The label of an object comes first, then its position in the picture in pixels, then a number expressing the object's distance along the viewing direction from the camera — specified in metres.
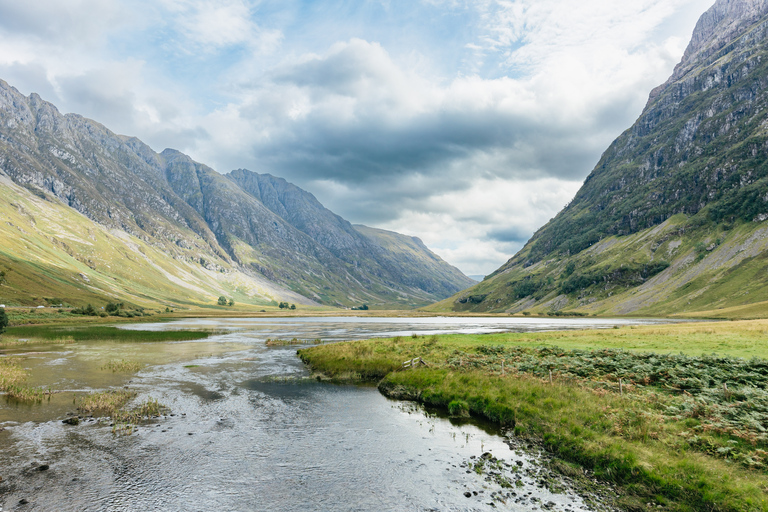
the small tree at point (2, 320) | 75.39
